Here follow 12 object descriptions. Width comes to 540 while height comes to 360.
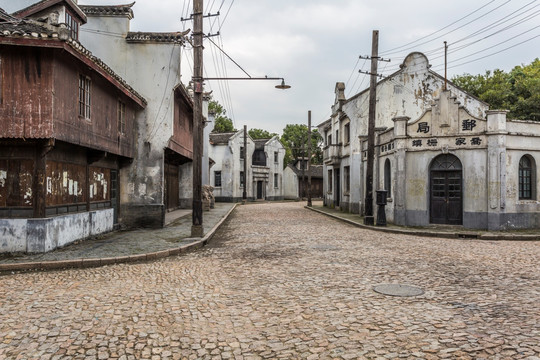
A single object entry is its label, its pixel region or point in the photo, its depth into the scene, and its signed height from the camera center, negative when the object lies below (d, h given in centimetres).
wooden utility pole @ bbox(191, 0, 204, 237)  1256 +232
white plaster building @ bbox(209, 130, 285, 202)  4331 +229
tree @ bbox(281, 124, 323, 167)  6538 +778
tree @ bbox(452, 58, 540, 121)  2983 +747
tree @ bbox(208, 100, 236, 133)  5909 +1003
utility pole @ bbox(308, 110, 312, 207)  3393 +350
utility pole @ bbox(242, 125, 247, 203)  3953 +67
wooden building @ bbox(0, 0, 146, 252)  891 +141
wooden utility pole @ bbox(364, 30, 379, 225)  1719 +234
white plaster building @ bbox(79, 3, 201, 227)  1516 +415
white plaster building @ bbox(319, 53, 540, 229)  1514 +78
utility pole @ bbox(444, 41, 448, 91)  2278 +792
